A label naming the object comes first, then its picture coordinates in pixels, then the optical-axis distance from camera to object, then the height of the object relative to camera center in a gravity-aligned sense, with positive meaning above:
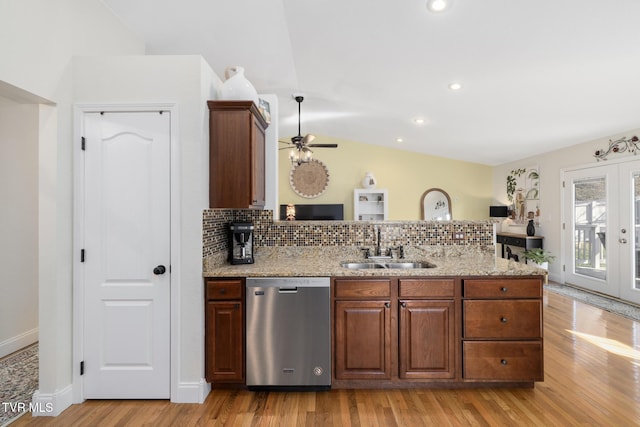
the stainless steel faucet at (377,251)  2.91 -0.31
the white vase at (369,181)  7.34 +0.76
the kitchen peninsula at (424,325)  2.34 -0.76
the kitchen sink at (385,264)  2.85 -0.41
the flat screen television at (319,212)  7.20 +0.08
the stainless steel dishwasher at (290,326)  2.34 -0.77
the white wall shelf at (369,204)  7.35 +0.26
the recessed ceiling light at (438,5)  2.33 +1.48
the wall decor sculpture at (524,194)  6.46 +0.43
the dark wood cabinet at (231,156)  2.39 +0.43
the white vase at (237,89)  2.43 +0.92
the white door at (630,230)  4.51 -0.21
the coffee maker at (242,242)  2.68 -0.21
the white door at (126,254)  2.28 -0.25
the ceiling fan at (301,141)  4.79 +1.08
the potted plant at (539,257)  5.80 -0.73
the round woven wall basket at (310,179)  7.42 +0.81
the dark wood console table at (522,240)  6.23 -0.48
